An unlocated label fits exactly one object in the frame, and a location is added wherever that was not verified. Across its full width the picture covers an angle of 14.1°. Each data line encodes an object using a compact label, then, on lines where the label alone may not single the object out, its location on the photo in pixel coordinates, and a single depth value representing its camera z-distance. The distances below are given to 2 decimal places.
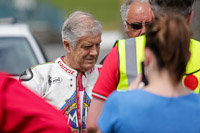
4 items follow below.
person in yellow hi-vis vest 4.47
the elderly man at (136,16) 6.17
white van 10.87
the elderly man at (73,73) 5.92
